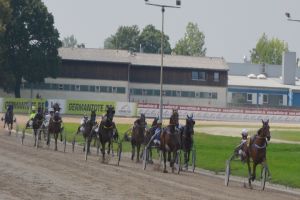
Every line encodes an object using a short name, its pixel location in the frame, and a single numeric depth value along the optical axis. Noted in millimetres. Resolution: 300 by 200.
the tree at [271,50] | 190375
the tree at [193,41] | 184125
